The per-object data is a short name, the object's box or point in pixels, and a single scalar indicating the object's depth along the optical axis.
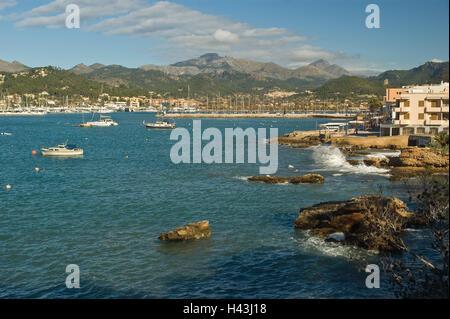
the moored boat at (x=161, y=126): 155.88
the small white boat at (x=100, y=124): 170.16
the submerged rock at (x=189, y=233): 27.98
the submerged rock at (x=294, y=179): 46.26
